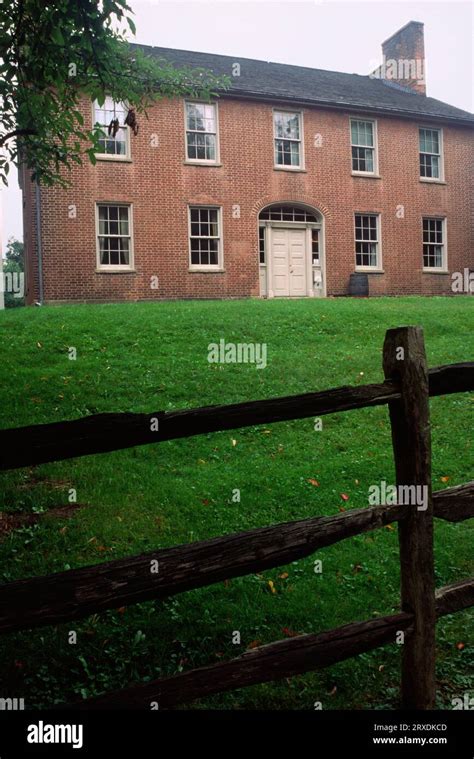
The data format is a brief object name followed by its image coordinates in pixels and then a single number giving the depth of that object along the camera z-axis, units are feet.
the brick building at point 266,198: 70.44
